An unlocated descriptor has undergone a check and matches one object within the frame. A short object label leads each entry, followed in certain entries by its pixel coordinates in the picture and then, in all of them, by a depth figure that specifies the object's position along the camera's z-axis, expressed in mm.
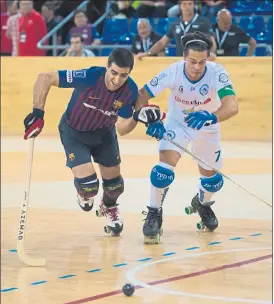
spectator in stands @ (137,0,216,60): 16344
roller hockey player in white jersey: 8711
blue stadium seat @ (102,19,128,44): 21312
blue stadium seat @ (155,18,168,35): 20531
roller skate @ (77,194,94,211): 9188
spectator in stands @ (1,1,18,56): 22128
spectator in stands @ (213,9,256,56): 17078
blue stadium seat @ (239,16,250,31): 20203
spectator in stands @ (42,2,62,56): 22000
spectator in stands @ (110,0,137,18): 21719
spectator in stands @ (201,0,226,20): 19828
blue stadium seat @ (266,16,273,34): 20031
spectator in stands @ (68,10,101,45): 20203
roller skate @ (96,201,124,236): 9312
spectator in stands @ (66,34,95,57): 19095
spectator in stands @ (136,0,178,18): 21109
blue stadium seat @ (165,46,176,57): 19683
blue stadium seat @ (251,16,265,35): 20125
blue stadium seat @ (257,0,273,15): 20734
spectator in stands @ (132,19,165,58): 17938
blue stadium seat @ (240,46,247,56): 19328
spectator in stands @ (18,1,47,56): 20359
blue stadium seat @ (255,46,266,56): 19706
